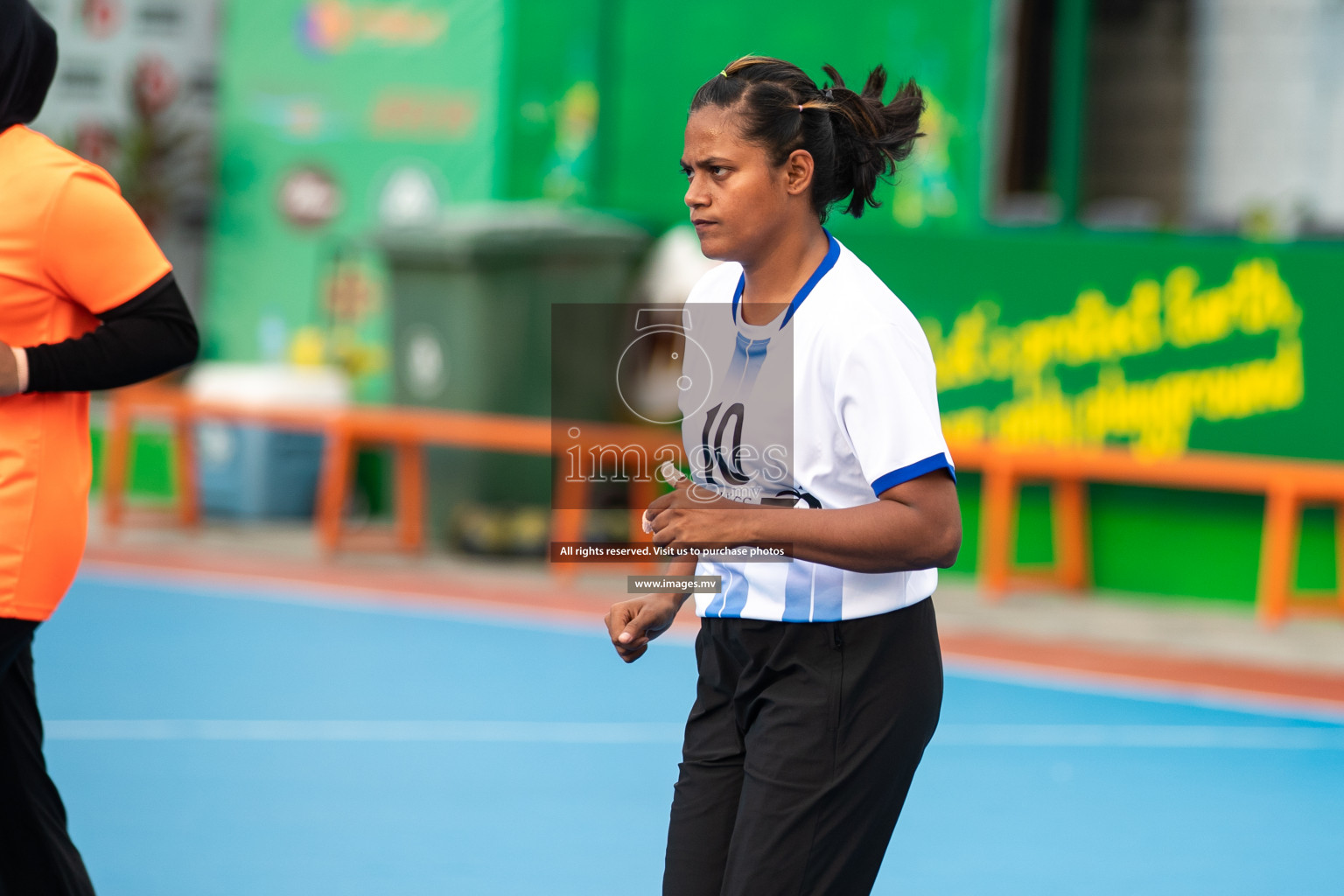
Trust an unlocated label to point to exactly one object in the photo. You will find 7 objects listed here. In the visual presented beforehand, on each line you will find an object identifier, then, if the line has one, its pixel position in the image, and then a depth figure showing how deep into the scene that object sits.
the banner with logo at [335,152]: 23.53
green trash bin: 20.81
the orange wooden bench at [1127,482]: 17.69
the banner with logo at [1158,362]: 18.77
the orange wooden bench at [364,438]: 19.45
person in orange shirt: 6.05
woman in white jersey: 5.01
